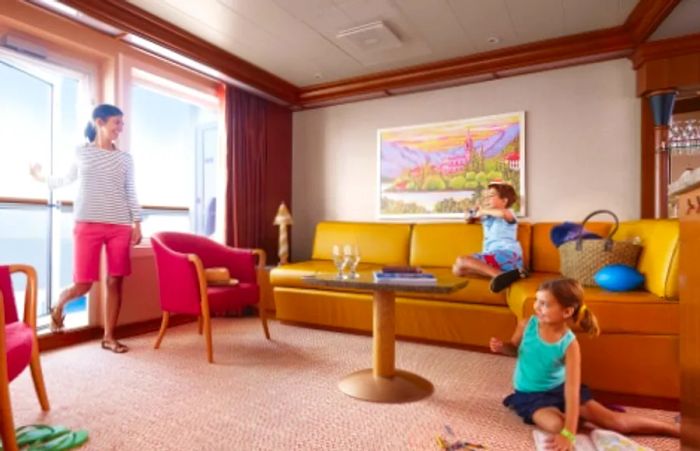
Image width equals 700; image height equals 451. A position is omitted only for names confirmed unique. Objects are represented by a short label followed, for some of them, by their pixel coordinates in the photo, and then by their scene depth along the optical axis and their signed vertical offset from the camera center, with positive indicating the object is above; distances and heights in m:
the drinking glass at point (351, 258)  2.20 -0.18
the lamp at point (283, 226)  4.10 -0.01
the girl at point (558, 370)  1.59 -0.59
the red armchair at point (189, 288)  2.51 -0.42
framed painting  3.65 +0.59
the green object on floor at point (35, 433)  1.53 -0.82
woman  2.66 +0.09
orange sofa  1.92 -0.47
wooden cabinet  0.92 -0.22
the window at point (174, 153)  3.71 +0.74
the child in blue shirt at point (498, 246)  2.78 -0.16
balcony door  2.77 +0.49
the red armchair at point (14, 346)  1.31 -0.44
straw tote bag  2.32 -0.18
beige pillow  2.76 -0.35
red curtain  3.98 +0.62
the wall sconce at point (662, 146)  2.98 +0.58
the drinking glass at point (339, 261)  2.25 -0.20
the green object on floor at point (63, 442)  1.48 -0.82
